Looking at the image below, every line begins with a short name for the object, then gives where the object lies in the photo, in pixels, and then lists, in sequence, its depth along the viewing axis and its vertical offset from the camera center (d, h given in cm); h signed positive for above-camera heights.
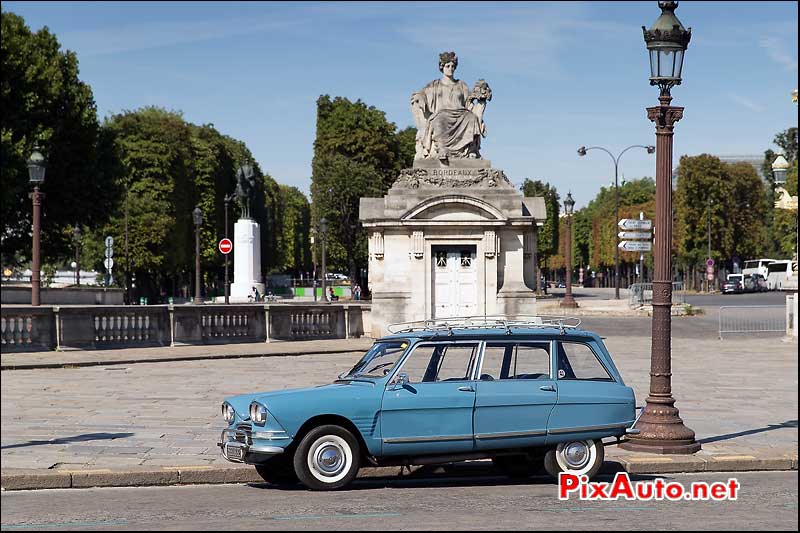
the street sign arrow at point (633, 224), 4355 +191
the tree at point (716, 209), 10581 +597
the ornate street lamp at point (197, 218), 5683 +285
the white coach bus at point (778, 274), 10981 -4
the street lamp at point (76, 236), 6889 +246
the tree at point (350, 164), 8156 +814
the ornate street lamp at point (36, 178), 3180 +271
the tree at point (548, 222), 11262 +564
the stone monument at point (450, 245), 3531 +93
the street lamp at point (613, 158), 7489 +823
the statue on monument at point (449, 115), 3684 +508
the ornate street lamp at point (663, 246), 1437 +35
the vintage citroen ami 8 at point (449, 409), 1158 -136
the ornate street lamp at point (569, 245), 6375 +167
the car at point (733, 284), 10161 -91
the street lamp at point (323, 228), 7512 +309
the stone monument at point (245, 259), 7075 +106
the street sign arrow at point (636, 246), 4403 +108
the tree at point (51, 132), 4953 +637
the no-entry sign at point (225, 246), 4993 +132
